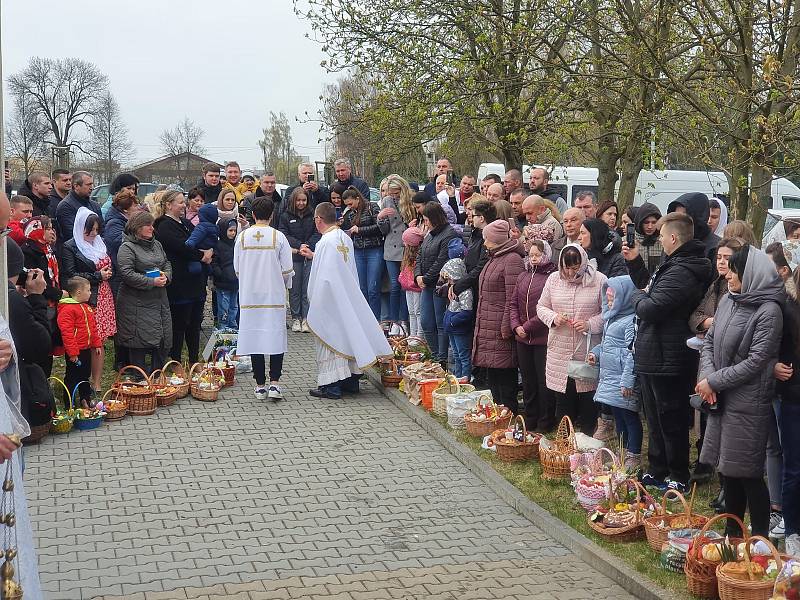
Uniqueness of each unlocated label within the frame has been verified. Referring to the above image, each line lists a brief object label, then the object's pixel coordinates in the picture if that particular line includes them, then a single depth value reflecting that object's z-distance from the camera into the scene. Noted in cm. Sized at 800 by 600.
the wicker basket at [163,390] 1066
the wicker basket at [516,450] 845
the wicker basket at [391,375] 1152
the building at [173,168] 6266
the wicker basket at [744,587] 523
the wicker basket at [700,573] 560
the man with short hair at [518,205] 1119
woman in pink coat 855
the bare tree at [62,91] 7850
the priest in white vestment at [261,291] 1071
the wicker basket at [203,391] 1098
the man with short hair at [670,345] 739
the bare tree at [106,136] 7448
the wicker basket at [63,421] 956
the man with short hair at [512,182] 1227
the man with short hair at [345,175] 1492
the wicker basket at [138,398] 1028
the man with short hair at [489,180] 1240
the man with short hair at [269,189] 1496
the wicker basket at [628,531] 660
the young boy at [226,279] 1313
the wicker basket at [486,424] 922
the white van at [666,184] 2491
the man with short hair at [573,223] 902
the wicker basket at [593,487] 706
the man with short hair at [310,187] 1488
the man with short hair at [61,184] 1302
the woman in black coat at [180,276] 1198
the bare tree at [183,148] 8400
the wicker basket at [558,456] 787
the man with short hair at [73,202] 1215
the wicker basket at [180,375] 1100
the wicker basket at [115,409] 1008
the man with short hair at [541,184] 1173
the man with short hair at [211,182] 1507
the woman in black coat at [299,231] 1445
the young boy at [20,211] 1008
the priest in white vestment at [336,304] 1084
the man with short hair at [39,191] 1243
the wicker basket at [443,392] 1010
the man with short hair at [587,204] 1044
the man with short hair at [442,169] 1467
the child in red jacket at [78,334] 987
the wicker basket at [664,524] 632
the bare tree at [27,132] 7056
